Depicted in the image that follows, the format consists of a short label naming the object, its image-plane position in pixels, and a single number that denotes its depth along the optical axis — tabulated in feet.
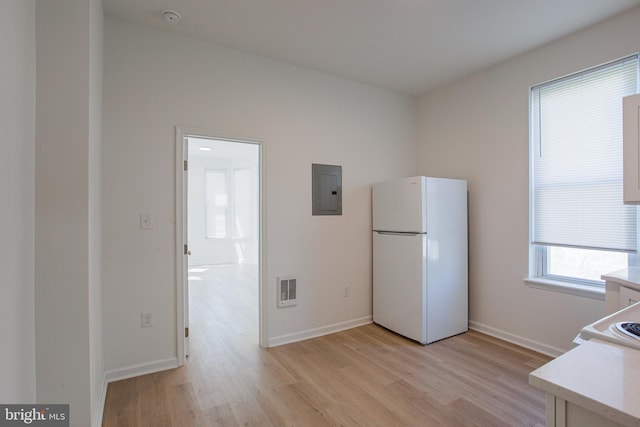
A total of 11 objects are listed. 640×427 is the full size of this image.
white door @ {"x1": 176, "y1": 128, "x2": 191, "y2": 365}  8.54
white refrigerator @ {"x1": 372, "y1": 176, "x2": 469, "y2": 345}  9.93
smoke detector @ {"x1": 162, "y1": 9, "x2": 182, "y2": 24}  7.52
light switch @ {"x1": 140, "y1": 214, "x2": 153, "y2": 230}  8.13
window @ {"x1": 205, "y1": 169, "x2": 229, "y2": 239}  25.02
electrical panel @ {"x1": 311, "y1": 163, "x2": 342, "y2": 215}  10.73
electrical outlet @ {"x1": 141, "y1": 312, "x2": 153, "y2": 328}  8.14
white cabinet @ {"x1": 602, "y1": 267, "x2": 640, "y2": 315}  5.66
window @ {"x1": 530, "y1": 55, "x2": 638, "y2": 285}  7.94
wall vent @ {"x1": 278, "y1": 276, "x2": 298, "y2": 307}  10.02
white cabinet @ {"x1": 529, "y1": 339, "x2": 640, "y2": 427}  2.41
